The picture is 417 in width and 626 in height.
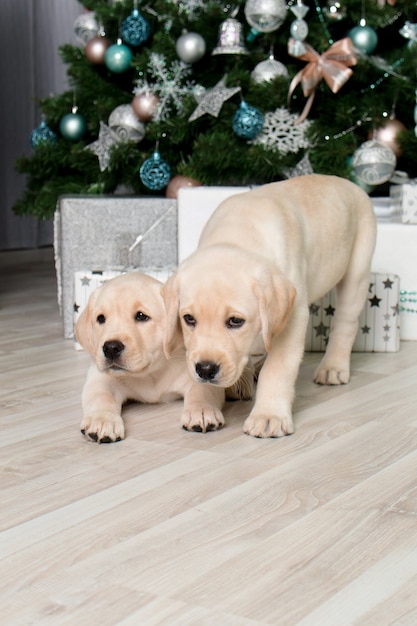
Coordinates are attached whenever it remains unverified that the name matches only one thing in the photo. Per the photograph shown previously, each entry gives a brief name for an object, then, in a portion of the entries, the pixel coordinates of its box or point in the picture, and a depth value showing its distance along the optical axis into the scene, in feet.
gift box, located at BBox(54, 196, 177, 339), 10.70
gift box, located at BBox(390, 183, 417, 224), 10.35
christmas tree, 10.94
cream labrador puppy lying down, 6.57
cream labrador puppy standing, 6.13
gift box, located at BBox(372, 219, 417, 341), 10.41
